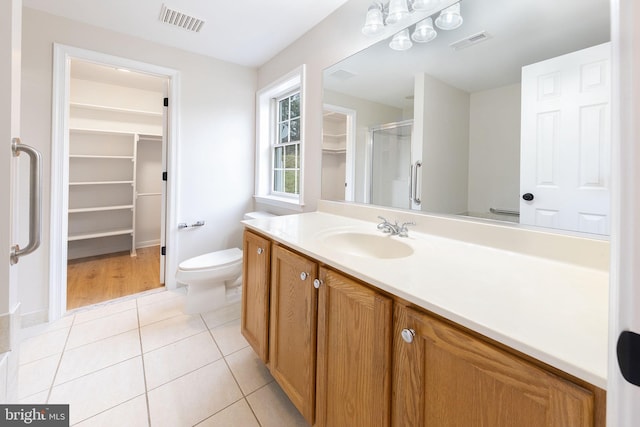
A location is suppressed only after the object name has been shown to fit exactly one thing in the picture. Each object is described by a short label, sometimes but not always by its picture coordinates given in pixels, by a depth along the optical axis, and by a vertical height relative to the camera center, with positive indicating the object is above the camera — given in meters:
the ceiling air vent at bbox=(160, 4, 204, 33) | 1.91 +1.47
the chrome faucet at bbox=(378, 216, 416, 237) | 1.30 -0.08
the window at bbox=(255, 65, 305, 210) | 2.58 +0.73
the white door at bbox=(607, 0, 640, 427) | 0.28 -0.01
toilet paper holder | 2.53 -0.14
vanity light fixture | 1.23 +1.02
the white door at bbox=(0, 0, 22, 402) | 0.73 +0.10
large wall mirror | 0.88 +0.42
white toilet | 2.01 -0.53
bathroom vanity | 0.49 -0.29
